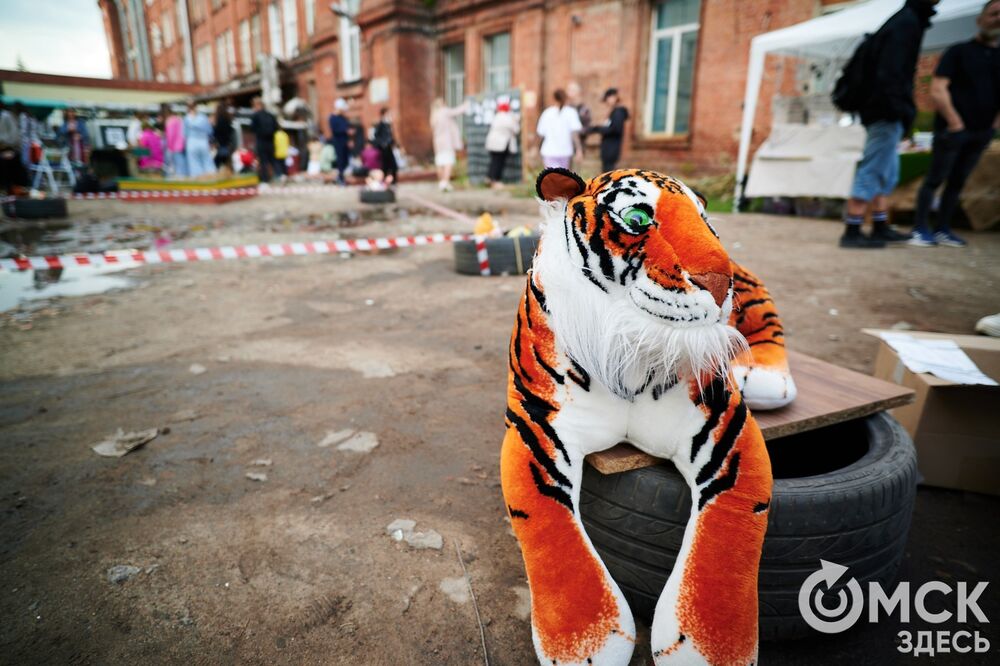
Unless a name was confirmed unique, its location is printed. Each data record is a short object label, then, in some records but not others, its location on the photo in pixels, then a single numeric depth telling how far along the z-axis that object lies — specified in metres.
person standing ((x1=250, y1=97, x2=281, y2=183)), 13.28
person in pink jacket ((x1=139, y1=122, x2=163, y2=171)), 16.86
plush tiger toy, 1.13
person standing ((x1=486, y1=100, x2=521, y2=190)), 12.08
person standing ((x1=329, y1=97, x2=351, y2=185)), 14.70
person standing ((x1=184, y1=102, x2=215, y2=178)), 13.56
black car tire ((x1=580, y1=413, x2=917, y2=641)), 1.29
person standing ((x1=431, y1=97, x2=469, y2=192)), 12.66
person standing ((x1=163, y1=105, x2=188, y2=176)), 13.54
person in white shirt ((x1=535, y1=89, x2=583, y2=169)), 9.18
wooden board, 1.35
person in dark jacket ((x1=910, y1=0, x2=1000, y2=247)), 5.40
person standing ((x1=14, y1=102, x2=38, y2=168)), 12.49
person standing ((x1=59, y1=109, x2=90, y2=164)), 14.34
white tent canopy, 6.96
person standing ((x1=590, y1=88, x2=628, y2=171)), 9.17
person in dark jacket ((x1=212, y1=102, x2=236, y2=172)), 13.72
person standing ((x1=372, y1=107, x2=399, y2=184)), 12.72
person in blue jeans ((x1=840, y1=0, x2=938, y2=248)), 4.99
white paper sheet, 2.01
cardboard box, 2.01
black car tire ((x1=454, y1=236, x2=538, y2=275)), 5.16
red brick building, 10.88
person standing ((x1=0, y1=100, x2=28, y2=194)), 11.77
